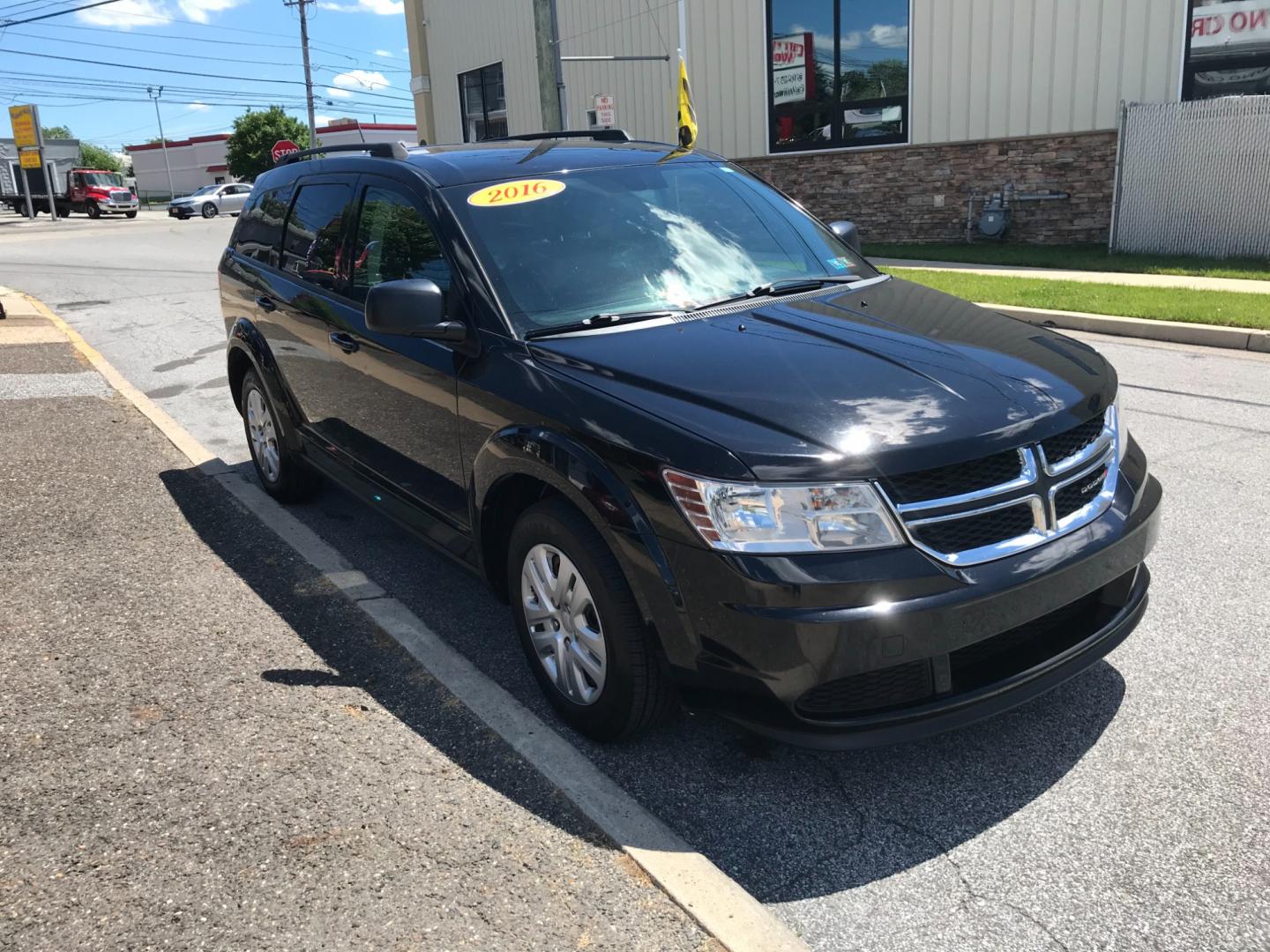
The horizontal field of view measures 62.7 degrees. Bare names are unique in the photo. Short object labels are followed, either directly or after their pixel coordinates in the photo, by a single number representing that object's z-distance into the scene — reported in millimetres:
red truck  52000
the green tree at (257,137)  82000
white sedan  49906
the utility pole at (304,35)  50750
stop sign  27862
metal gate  13734
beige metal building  15180
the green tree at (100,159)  137750
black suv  2602
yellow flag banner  15172
